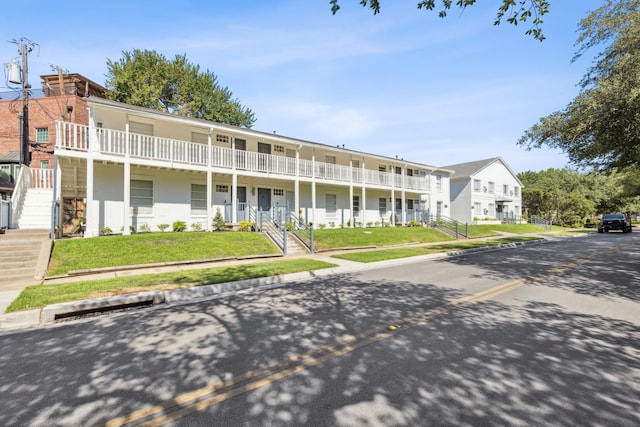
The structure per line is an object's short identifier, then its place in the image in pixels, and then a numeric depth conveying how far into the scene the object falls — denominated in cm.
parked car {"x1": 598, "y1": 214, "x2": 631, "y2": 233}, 3089
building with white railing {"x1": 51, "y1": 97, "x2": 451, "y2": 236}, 1437
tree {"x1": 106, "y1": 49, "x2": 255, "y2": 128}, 2875
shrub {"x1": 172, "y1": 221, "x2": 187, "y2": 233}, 1565
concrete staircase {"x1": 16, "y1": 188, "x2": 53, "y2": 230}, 1444
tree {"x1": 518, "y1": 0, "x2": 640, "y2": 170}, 954
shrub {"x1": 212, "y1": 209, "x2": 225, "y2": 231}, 1686
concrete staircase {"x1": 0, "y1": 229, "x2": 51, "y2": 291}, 866
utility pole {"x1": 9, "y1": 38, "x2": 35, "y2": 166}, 2059
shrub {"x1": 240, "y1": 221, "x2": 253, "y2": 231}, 1709
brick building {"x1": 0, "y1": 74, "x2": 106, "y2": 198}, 2525
